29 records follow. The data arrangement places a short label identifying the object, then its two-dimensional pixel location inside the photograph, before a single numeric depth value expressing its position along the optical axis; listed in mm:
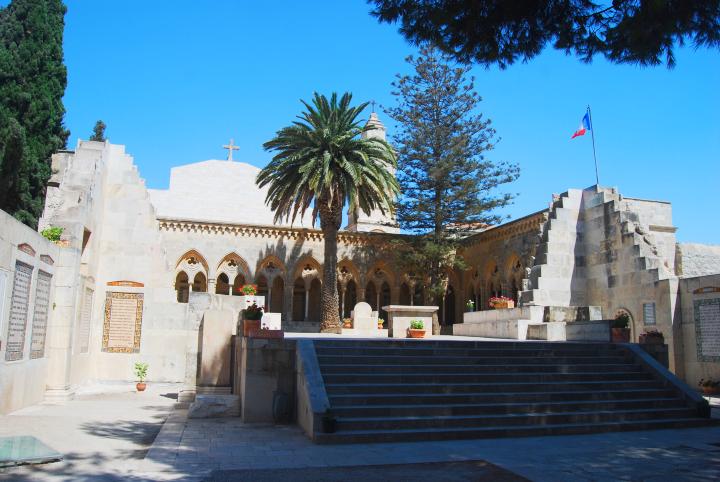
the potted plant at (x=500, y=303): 19602
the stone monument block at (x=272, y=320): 14301
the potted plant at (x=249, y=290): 13633
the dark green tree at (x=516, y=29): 7359
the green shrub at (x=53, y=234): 13258
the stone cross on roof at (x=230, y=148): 37178
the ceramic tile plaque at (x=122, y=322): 17672
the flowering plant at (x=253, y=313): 10688
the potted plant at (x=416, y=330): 17094
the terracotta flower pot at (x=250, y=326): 10453
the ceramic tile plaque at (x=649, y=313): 17000
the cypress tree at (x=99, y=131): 33081
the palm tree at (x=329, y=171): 23469
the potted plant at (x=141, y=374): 15938
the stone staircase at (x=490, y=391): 8914
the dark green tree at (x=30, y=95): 21578
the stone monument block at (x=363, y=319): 23094
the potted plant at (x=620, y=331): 13208
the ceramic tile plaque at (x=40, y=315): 11852
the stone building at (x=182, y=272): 12258
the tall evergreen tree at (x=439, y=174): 28484
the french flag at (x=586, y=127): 22578
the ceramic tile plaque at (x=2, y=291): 9742
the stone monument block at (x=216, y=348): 11977
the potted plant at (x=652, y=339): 12602
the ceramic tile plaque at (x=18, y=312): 10414
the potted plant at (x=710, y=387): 14484
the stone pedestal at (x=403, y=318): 18391
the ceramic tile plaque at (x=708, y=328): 14922
